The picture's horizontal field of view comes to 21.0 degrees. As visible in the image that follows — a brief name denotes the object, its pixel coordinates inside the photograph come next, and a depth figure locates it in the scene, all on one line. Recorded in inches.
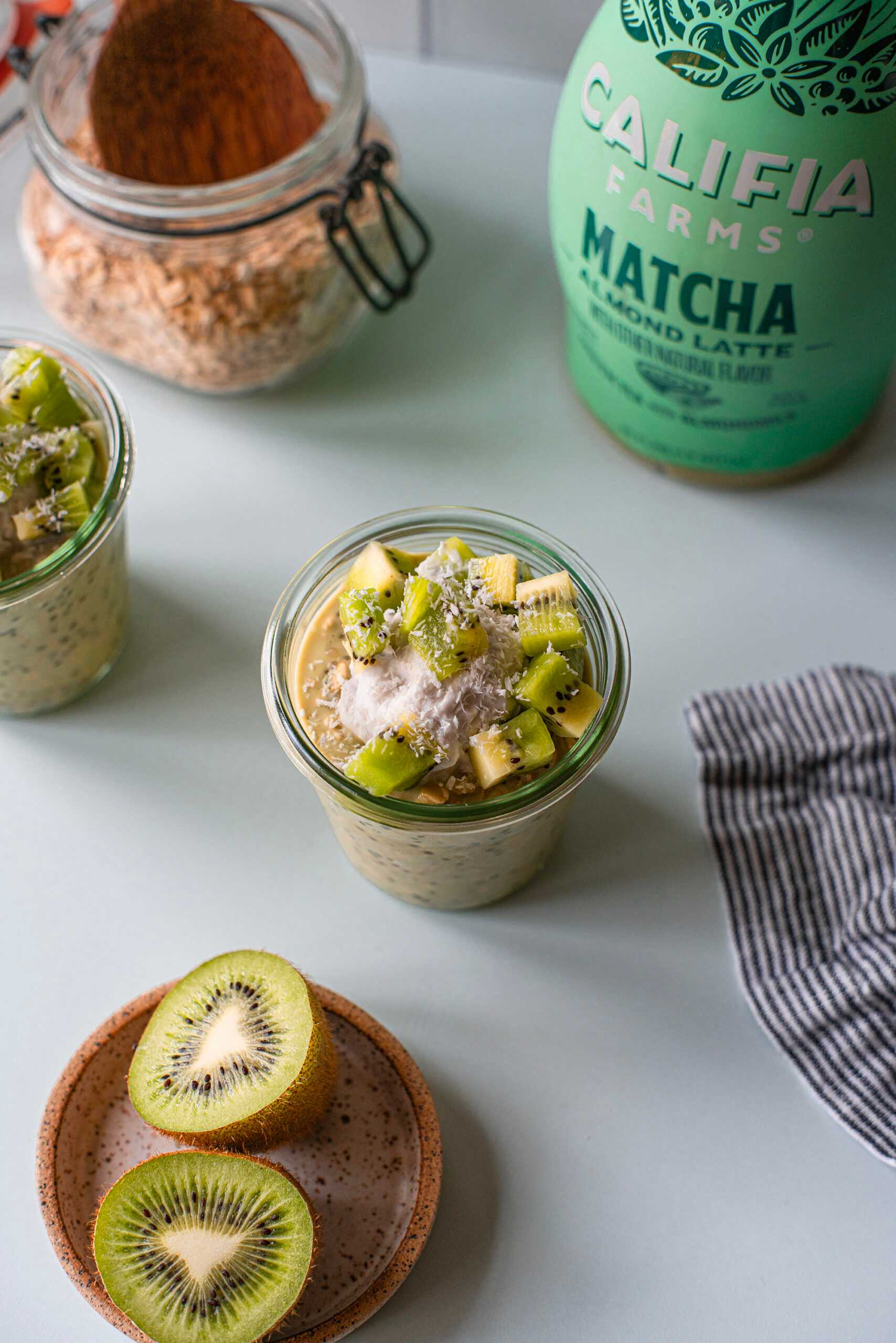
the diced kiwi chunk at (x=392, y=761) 20.3
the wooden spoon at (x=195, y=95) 24.5
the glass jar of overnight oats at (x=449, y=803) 20.5
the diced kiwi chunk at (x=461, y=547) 21.4
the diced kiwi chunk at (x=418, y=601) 20.4
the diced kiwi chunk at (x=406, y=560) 21.3
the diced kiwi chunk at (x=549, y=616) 20.6
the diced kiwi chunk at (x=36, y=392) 22.3
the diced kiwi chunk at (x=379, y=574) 20.9
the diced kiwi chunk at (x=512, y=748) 20.4
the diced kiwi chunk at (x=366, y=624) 20.6
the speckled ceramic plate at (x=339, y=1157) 21.1
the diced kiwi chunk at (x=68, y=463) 22.2
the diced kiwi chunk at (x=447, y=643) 20.3
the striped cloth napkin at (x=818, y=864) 22.2
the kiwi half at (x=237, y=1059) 20.7
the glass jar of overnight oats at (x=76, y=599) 22.0
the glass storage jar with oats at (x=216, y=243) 23.7
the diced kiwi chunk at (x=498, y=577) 20.8
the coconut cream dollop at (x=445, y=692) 20.4
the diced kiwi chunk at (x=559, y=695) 20.5
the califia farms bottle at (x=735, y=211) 20.6
